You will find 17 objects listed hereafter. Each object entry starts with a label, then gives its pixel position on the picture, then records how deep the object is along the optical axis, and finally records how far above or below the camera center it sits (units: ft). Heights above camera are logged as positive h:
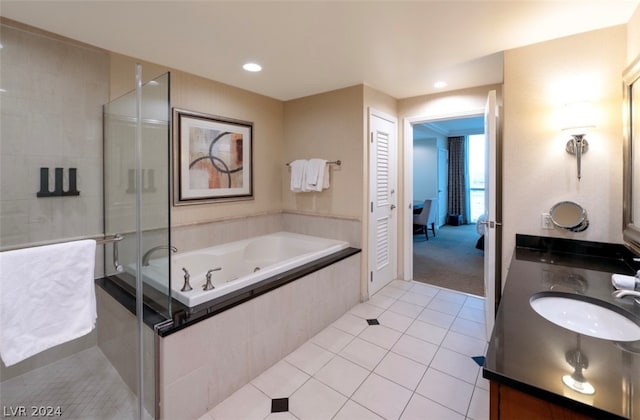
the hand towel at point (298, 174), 11.02 +1.21
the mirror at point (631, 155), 5.00 +0.91
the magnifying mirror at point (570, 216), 6.36 -0.22
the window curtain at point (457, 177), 25.85 +2.56
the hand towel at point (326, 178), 10.69 +1.01
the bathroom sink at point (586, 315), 3.59 -1.44
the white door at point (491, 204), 7.24 +0.05
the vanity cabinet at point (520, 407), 2.26 -1.63
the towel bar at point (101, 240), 5.07 -0.69
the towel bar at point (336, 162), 10.56 +1.59
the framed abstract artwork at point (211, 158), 8.89 +1.60
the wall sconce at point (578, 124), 6.04 +1.71
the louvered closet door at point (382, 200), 10.44 +0.23
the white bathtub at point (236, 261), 5.80 -1.64
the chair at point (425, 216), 20.31 -0.70
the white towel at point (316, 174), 10.62 +1.16
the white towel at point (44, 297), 4.20 -1.37
